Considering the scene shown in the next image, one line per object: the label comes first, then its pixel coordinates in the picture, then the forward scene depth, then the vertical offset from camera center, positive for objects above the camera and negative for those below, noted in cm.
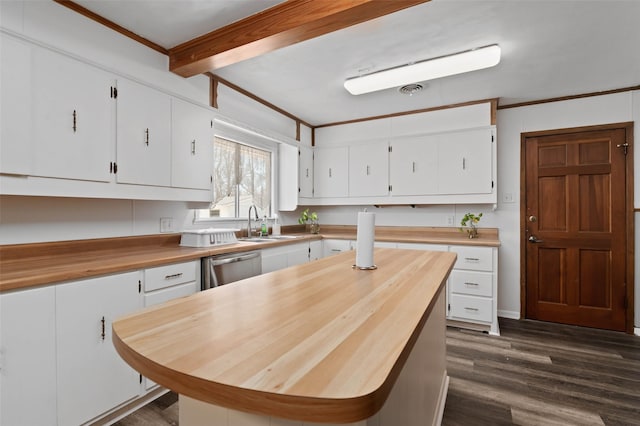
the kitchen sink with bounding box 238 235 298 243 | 329 -29
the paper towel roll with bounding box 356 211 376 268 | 154 -16
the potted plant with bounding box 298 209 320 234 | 436 -11
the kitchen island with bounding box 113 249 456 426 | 50 -28
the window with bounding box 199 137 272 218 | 334 +37
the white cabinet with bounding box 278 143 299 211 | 417 +47
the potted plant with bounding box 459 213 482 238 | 358 -13
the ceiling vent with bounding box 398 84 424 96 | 309 +122
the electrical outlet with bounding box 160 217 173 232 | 264 -10
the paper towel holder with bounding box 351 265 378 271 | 156 -27
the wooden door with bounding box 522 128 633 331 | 320 -16
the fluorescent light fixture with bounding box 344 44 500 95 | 238 +116
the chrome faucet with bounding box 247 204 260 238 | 345 -18
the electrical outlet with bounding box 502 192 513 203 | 362 +17
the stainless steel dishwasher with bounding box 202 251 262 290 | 233 -44
